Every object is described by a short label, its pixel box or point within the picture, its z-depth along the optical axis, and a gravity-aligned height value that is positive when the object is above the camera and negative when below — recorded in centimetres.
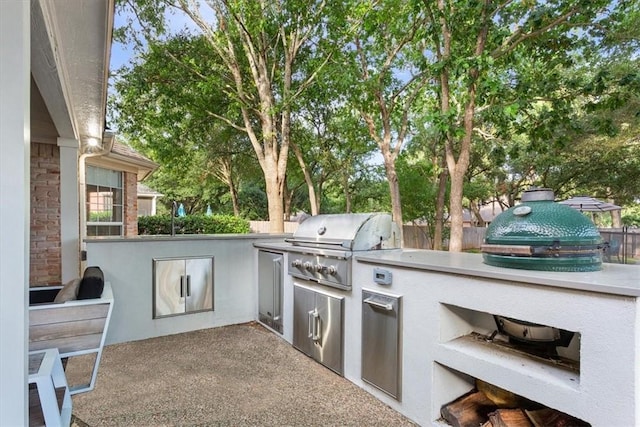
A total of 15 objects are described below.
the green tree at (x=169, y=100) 913 +324
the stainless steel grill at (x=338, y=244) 319 -28
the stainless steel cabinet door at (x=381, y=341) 264 -99
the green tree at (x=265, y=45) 819 +432
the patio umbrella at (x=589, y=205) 637 +20
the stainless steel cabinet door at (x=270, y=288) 425 -92
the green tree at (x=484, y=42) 559 +320
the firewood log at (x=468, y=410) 229 -132
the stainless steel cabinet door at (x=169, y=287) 426 -88
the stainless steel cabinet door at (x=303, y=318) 358 -108
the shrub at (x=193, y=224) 1134 -27
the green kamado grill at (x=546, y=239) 193 -14
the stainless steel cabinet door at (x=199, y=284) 446 -87
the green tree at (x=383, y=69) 789 +397
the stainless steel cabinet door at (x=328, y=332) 321 -111
